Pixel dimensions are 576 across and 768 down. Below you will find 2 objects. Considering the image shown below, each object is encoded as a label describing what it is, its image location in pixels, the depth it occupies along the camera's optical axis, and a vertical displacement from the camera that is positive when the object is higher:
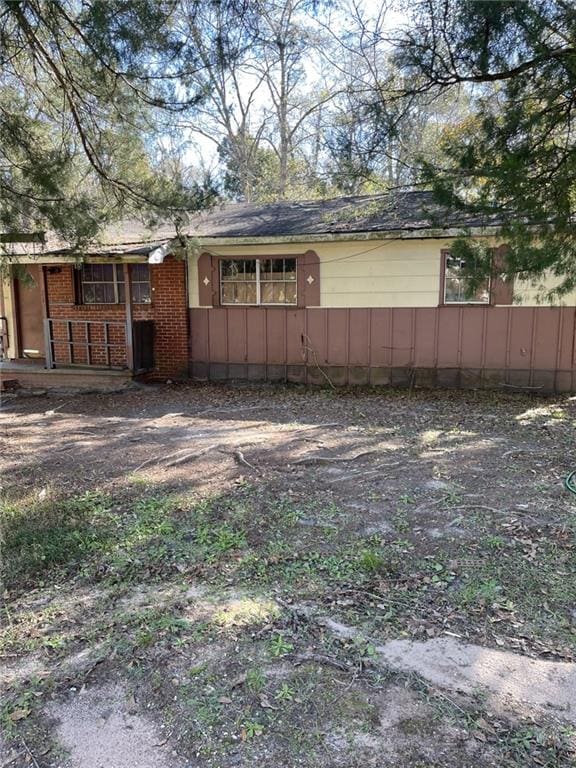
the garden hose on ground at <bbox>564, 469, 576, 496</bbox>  4.41 -1.48
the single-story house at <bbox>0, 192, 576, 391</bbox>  8.96 -0.01
